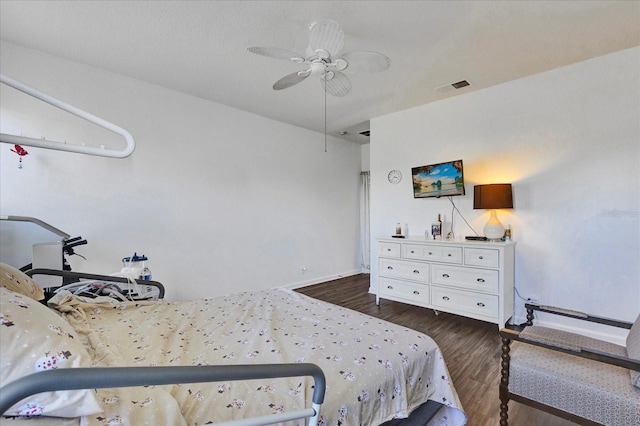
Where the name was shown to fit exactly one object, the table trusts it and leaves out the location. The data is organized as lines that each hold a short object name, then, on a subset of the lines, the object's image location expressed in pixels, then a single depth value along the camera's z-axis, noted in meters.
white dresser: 3.14
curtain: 6.26
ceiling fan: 2.15
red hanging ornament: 2.61
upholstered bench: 1.38
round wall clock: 4.49
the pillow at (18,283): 1.49
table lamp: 3.26
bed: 0.87
